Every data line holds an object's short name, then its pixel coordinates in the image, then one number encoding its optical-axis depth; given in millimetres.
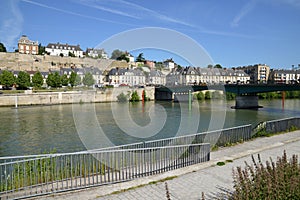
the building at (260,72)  127750
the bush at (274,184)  4523
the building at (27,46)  105812
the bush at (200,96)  74994
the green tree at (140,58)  143375
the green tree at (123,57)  128500
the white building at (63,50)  119812
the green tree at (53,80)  73812
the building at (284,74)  119844
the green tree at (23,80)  68500
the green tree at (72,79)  76100
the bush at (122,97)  68438
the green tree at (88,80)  77631
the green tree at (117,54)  126638
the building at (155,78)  106000
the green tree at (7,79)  65938
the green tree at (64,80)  75688
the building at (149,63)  132875
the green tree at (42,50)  114325
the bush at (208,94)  77200
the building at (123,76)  96725
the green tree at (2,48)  98100
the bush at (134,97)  69612
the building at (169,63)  144875
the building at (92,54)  108631
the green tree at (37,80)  70500
